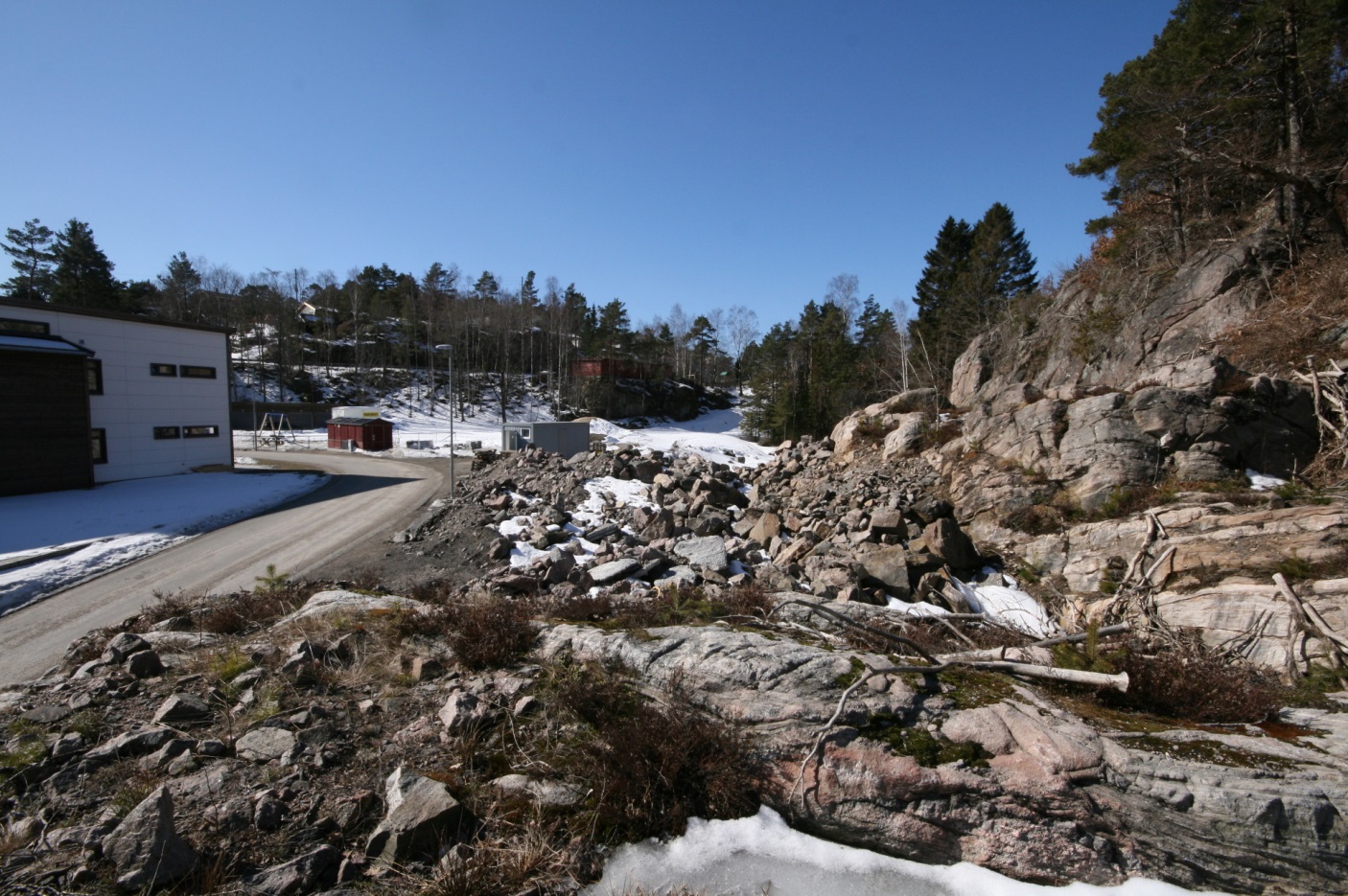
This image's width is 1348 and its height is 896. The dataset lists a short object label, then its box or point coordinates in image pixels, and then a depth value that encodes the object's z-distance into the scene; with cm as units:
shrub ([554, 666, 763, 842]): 356
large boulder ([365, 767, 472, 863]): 327
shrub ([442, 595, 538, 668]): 517
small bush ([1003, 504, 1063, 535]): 1422
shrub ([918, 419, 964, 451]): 2062
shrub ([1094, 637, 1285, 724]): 381
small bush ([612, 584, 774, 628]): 587
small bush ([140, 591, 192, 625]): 759
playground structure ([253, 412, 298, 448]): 4941
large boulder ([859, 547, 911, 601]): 1226
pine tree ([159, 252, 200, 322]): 6731
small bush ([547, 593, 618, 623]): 624
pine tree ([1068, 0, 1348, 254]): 1758
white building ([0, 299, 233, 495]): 2236
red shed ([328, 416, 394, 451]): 4800
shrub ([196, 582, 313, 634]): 679
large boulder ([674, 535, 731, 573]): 1318
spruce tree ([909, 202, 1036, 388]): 4353
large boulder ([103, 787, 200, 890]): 298
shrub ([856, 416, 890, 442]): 2381
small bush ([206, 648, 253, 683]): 520
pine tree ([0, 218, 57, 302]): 5222
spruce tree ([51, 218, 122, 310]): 5128
